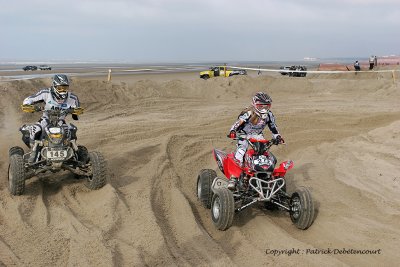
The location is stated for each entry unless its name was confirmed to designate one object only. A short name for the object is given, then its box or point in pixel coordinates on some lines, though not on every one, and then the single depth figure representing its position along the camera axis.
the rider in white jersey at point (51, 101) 7.21
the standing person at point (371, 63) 33.94
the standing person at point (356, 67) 31.41
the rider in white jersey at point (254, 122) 6.70
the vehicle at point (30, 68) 48.54
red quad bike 5.89
